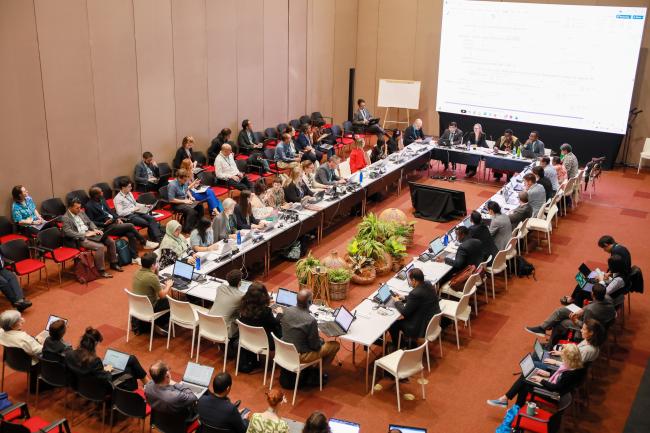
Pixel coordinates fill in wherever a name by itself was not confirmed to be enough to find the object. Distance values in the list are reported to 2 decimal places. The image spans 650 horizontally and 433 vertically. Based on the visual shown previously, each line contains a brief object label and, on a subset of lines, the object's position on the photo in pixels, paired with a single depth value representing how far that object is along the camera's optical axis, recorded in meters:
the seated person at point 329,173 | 12.58
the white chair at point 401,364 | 7.07
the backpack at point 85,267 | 9.85
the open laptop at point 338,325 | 7.47
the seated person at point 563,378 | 6.62
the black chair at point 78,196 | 11.06
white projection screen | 15.66
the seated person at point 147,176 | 11.97
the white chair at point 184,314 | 7.90
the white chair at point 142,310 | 8.05
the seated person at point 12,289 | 8.81
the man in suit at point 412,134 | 16.12
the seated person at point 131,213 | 10.88
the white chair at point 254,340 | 7.43
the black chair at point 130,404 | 6.21
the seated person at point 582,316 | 7.79
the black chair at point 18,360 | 6.96
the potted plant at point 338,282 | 9.48
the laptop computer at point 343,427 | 5.73
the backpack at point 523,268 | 10.67
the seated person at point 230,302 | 7.77
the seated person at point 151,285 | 8.12
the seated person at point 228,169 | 12.73
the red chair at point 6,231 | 9.97
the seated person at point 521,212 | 10.91
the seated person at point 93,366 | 6.50
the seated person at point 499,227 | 10.12
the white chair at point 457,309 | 8.38
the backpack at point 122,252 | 10.39
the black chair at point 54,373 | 6.71
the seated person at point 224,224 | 9.83
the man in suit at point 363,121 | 17.72
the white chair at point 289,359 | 7.13
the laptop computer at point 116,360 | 6.72
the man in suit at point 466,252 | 9.10
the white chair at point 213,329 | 7.67
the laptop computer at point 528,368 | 6.98
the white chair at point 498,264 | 9.66
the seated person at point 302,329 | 7.22
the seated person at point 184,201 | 11.44
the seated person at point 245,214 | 10.29
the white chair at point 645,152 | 16.10
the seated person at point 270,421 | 5.50
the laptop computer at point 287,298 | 8.05
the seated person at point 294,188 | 11.45
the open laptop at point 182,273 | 8.46
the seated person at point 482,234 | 9.53
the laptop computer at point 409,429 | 5.51
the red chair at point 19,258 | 9.09
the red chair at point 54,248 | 9.55
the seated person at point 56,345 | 6.78
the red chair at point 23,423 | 5.49
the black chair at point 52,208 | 10.66
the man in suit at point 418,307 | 7.67
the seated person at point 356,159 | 13.83
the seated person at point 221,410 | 5.80
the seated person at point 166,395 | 6.04
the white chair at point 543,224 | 11.45
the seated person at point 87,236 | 9.87
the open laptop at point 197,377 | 6.53
